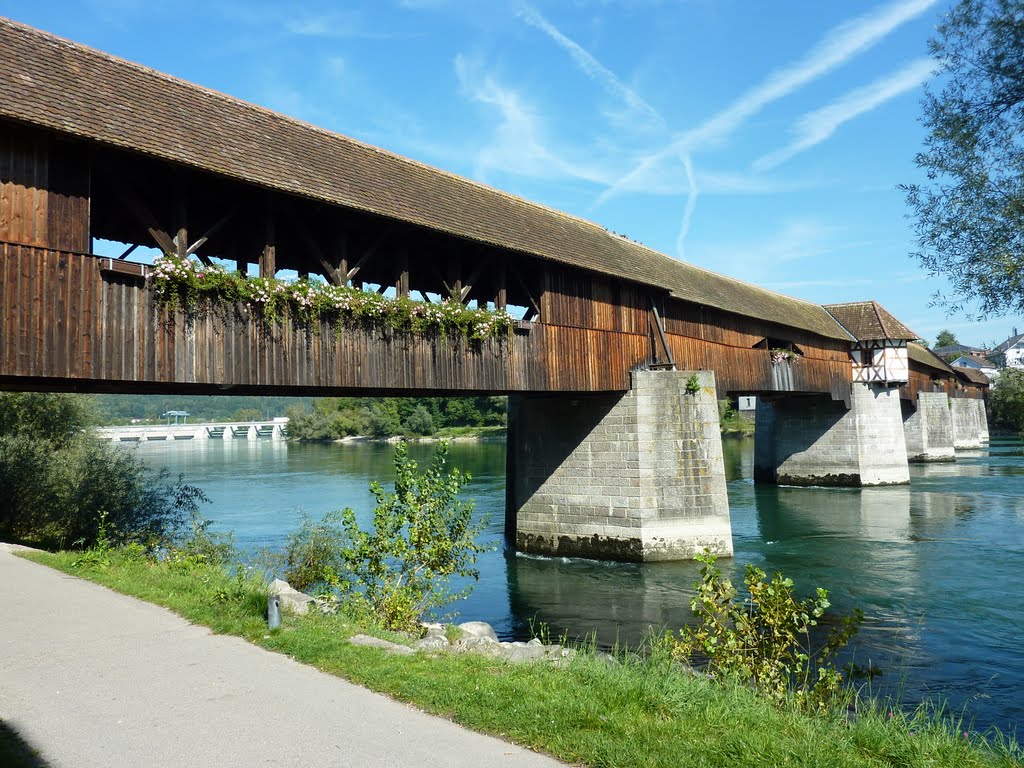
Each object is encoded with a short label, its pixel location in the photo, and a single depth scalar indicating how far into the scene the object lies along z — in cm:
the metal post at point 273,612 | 558
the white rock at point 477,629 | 705
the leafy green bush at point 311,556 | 1026
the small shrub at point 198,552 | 835
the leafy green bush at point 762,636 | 475
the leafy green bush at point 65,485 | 1192
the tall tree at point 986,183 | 640
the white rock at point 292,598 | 656
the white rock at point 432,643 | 549
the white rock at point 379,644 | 515
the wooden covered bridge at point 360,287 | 690
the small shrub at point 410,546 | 657
